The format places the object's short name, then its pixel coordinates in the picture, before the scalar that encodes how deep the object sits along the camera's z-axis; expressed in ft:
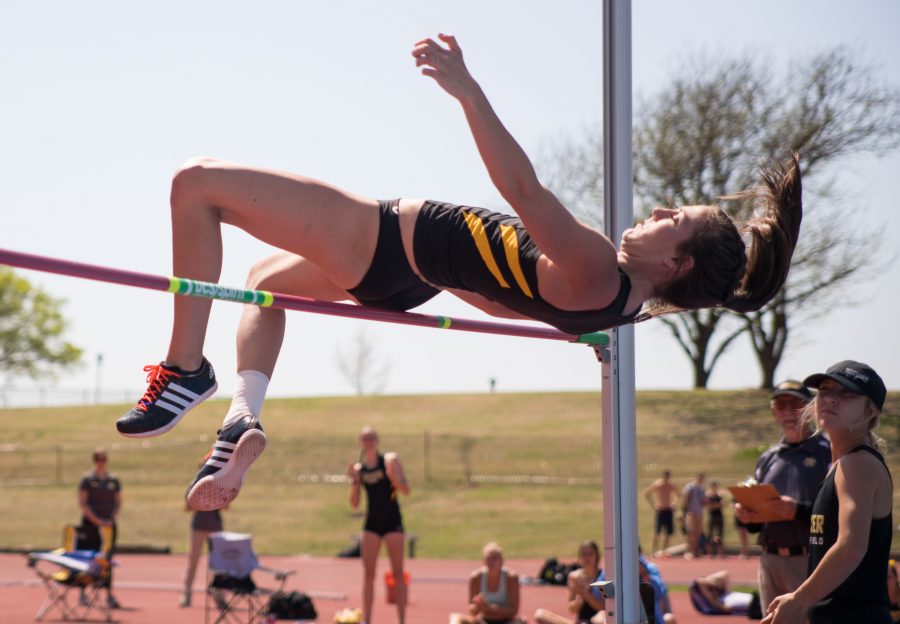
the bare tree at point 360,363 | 190.08
